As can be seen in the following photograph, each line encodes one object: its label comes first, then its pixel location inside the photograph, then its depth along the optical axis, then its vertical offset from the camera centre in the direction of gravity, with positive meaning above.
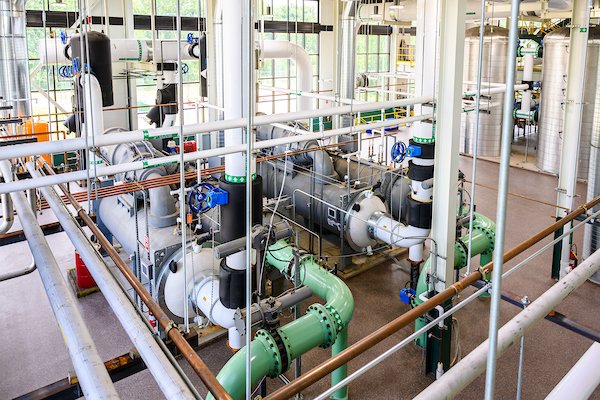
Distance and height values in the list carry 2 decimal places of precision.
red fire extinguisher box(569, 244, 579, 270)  6.26 -1.93
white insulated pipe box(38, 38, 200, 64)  8.23 +0.59
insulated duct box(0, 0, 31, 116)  6.57 +0.43
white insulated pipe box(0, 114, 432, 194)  2.71 -0.46
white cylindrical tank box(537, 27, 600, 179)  9.27 -0.28
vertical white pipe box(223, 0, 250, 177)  3.41 +0.05
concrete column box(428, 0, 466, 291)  4.13 -0.36
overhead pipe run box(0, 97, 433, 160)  2.58 -0.24
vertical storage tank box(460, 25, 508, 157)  10.72 +0.32
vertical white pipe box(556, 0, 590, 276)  6.09 -0.33
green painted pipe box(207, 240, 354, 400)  3.46 -1.67
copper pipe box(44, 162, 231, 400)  1.61 -0.78
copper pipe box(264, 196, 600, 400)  1.91 -0.92
